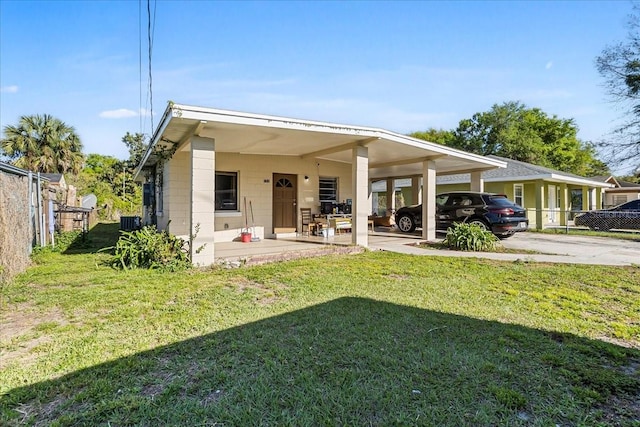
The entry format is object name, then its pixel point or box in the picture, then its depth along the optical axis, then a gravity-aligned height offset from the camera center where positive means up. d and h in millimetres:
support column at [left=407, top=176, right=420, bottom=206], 15583 +994
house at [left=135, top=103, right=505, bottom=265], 6348 +1317
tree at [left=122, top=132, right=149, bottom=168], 38125 +8004
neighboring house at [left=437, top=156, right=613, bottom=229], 15303 +1294
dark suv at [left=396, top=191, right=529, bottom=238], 10008 -58
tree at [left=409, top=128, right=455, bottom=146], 35969 +8392
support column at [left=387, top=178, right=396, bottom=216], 16688 +820
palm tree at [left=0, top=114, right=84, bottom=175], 20906 +4317
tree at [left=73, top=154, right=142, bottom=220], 25859 +2017
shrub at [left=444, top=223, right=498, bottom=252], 8750 -755
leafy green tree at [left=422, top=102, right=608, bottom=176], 30492 +6660
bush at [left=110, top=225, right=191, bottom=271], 6254 -800
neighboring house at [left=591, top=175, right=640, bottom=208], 26328 +1365
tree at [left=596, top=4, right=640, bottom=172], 16219 +6206
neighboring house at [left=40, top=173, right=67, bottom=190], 14344 +1377
